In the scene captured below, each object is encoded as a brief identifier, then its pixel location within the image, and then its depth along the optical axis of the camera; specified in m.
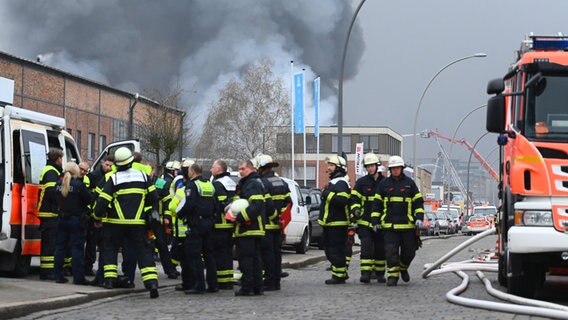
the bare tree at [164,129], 40.91
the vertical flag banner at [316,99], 44.97
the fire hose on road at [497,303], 10.33
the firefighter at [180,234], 13.55
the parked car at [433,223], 56.81
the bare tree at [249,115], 60.72
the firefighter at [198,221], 13.49
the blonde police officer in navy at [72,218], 13.95
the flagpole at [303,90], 42.18
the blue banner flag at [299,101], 42.12
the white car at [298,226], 23.50
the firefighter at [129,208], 12.84
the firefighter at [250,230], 13.33
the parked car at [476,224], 57.69
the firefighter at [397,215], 14.89
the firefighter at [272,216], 14.31
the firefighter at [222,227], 13.91
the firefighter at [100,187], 13.37
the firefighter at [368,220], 15.42
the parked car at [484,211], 65.15
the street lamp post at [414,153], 49.50
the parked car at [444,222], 60.91
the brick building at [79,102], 47.03
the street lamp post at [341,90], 27.07
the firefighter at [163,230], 15.63
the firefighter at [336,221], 15.15
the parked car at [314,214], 26.45
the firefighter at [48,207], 14.41
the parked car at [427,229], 53.81
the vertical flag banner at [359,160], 30.44
